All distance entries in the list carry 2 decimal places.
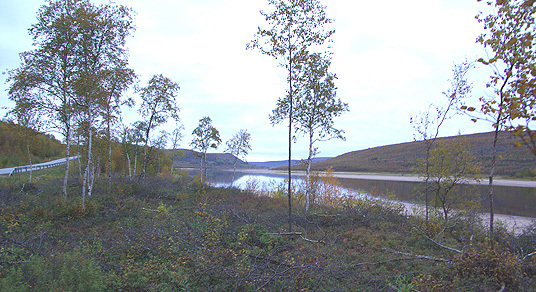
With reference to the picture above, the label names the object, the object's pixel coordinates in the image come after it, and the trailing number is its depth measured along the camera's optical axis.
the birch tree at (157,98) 17.28
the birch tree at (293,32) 8.62
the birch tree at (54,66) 9.75
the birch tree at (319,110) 12.95
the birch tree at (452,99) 10.05
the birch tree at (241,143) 28.42
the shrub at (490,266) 4.79
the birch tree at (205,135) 26.30
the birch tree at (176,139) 32.71
